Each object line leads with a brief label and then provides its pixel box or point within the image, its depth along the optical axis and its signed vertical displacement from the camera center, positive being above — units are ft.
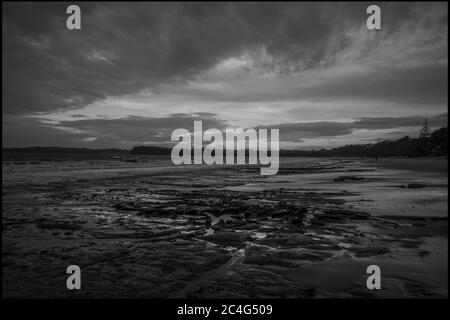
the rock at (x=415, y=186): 61.82 -5.30
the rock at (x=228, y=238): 27.14 -7.21
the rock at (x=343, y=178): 86.99 -5.28
